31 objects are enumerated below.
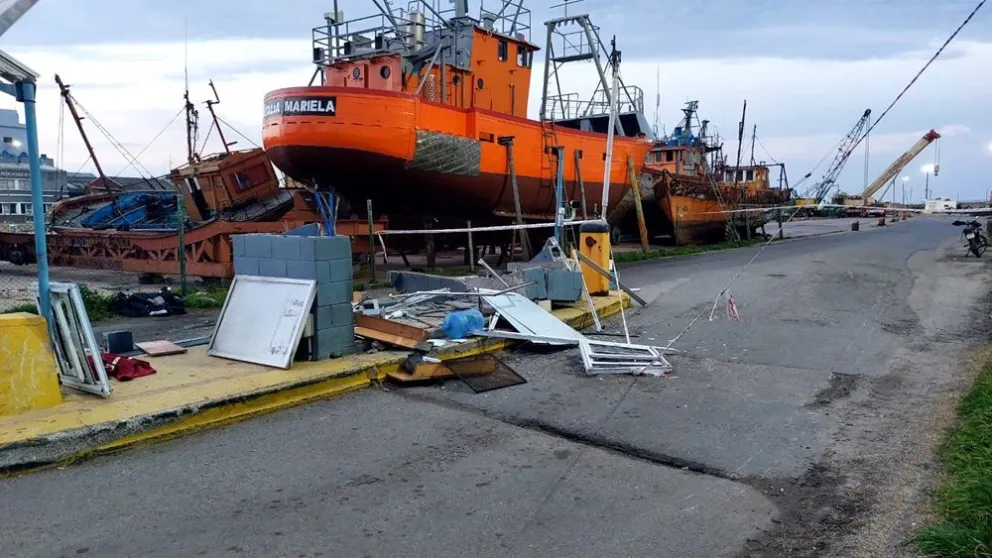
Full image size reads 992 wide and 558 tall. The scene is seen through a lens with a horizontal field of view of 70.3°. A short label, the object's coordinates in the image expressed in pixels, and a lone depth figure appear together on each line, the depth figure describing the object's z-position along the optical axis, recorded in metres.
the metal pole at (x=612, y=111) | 10.75
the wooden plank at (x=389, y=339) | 6.91
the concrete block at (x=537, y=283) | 9.20
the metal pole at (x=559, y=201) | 10.51
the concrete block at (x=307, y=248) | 6.30
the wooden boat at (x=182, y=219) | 12.65
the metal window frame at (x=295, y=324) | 6.14
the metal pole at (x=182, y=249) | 11.10
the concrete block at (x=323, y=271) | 6.34
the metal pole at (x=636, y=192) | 20.58
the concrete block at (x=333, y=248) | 6.34
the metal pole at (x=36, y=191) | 5.17
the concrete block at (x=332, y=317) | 6.45
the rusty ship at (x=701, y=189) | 25.02
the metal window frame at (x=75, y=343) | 5.19
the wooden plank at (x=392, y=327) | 7.09
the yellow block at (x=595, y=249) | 10.45
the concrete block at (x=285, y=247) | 6.45
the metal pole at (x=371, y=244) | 12.72
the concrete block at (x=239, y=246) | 7.00
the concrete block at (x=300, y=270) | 6.35
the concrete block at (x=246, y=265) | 6.92
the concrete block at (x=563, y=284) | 9.30
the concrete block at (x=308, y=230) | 7.59
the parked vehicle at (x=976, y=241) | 17.02
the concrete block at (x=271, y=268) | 6.63
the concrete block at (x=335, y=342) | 6.50
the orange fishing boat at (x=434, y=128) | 13.56
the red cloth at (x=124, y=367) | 5.71
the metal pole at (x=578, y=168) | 17.73
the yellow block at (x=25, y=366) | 4.76
